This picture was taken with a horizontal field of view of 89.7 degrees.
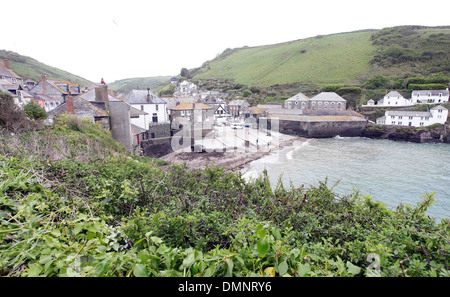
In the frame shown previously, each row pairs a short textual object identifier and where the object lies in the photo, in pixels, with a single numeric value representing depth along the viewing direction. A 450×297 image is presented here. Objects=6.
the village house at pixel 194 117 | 39.53
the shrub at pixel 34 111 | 14.76
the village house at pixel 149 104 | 33.84
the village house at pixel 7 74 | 46.90
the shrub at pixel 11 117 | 11.79
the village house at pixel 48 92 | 39.75
